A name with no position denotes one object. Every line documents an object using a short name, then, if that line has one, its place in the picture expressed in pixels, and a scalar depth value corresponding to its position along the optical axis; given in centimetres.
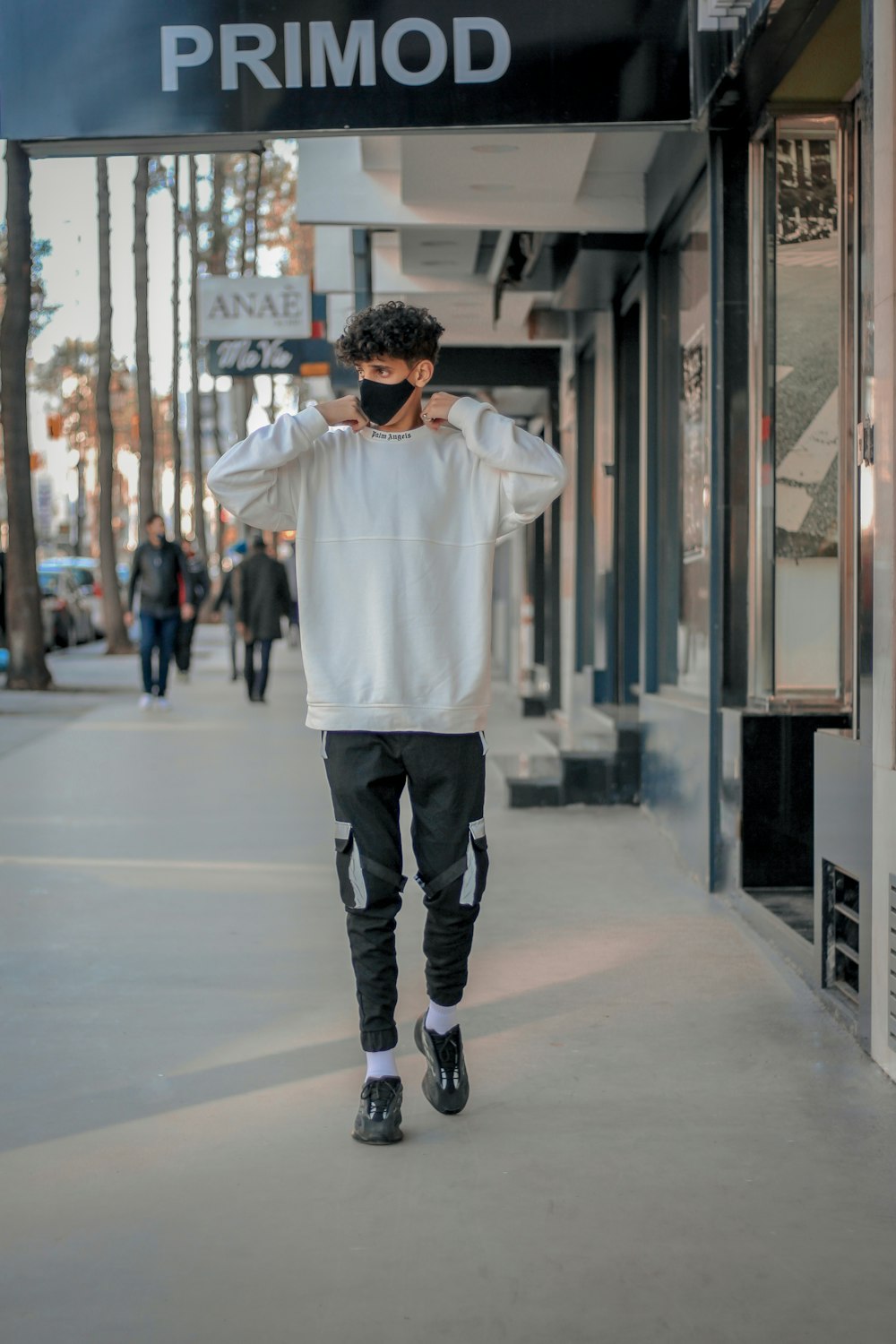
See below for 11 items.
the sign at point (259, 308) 1667
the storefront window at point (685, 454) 811
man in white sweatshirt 404
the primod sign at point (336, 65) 596
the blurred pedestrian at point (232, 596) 1984
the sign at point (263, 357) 1867
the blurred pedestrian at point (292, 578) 3564
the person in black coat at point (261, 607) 1864
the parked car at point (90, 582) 4278
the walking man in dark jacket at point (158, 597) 1758
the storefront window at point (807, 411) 692
